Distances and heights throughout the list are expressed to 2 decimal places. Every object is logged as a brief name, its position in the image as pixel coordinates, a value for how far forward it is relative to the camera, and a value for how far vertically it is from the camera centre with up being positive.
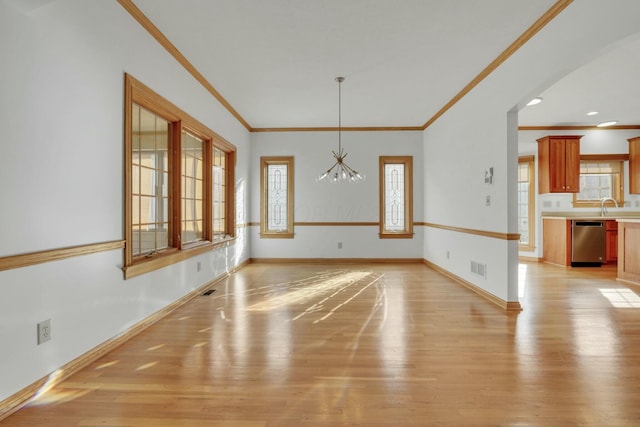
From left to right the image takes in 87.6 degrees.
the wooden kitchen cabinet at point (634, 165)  6.77 +0.94
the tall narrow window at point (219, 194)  5.18 +0.29
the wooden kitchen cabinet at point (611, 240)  6.51 -0.58
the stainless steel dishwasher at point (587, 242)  6.43 -0.60
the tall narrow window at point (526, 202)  7.45 +0.19
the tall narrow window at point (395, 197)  7.09 +0.29
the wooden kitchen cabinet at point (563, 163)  6.80 +0.98
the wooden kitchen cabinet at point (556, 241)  6.50 -0.61
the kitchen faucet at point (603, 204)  7.01 +0.14
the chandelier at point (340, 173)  6.91 +0.79
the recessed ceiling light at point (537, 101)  4.96 +1.67
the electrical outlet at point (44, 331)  2.01 -0.73
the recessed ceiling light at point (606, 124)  6.55 +1.75
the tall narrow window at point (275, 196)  7.13 +0.32
